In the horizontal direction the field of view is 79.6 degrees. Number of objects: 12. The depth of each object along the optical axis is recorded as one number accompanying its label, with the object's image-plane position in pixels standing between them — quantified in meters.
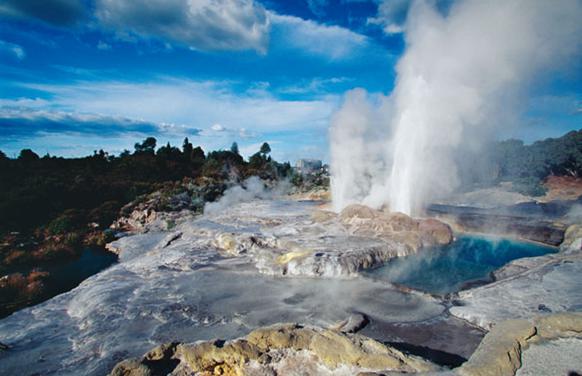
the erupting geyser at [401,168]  22.17
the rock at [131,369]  6.01
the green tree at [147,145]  58.45
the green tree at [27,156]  41.36
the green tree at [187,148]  59.38
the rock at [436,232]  16.92
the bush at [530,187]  34.44
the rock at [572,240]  14.95
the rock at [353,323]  8.35
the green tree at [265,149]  65.55
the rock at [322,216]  19.31
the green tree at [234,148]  69.66
